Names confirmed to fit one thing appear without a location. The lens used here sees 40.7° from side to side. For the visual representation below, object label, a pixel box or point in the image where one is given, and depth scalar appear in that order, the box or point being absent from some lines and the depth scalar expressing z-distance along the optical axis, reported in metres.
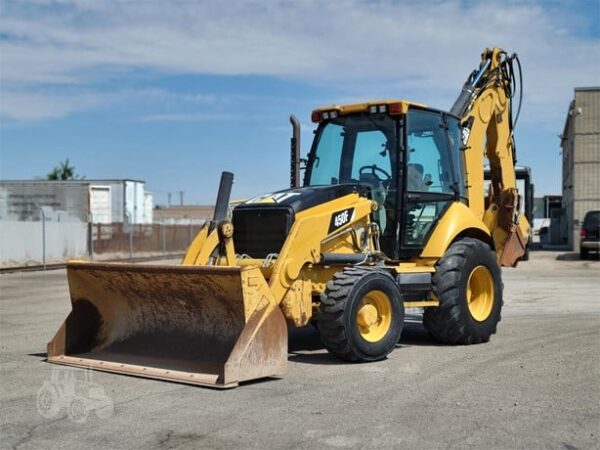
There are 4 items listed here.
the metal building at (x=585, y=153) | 36.22
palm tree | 81.06
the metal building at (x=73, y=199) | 43.19
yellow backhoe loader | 7.80
